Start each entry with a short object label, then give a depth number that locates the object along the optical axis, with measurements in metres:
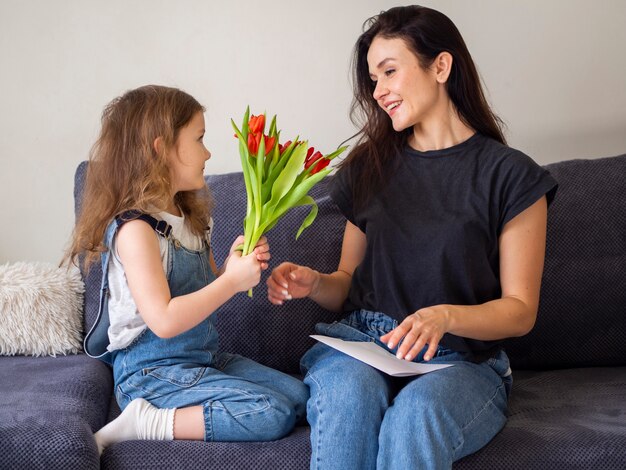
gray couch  1.95
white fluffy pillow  2.21
